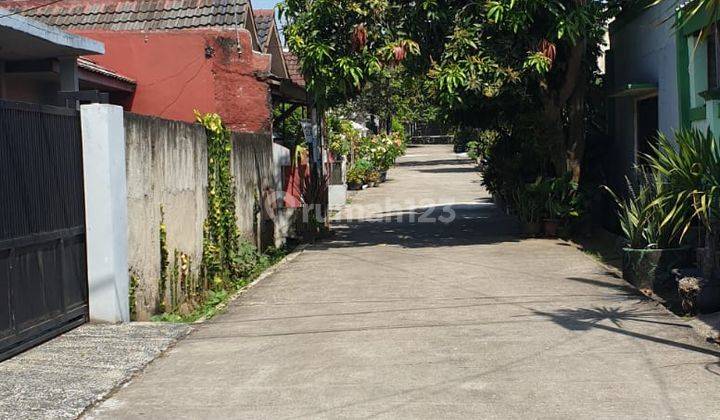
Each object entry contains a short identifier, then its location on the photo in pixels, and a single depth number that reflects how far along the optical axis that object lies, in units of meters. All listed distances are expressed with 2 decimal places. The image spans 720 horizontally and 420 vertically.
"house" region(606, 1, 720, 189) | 11.65
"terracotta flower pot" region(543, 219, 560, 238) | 15.96
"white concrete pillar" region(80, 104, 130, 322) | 8.34
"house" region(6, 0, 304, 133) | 15.12
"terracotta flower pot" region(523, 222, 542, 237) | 16.17
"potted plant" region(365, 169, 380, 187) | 33.34
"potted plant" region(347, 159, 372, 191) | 32.22
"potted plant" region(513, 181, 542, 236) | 16.09
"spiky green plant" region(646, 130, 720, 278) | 8.73
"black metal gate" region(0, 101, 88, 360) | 7.06
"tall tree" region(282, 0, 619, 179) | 13.81
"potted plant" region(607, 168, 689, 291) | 9.93
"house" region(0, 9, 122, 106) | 9.58
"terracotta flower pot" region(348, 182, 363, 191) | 32.44
